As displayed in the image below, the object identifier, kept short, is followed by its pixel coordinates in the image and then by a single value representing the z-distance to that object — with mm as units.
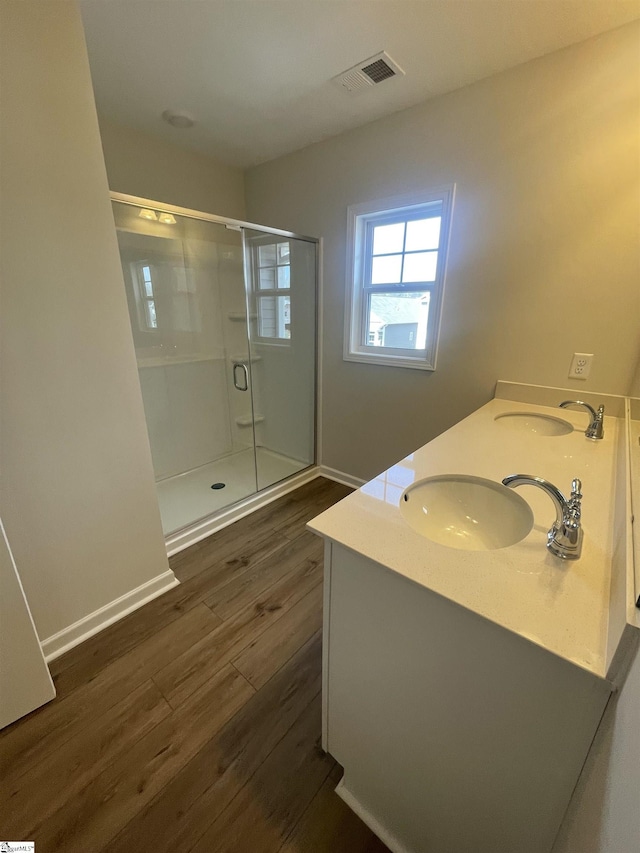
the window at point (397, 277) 2043
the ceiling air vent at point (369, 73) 1559
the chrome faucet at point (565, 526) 738
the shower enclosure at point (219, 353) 2490
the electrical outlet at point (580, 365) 1676
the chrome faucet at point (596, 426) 1415
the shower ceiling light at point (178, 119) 2016
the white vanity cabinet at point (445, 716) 575
